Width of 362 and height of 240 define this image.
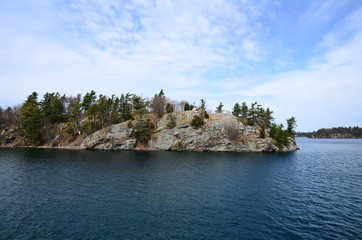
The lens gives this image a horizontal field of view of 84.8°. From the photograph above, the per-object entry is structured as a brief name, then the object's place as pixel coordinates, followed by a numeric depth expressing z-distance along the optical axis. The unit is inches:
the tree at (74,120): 4648.1
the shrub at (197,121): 4385.6
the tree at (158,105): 5191.9
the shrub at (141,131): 4301.2
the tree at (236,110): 5291.3
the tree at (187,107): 5359.3
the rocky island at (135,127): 4247.0
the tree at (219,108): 5388.8
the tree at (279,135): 4190.5
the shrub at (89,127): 4537.4
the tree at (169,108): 5108.3
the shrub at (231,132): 4311.0
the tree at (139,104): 4566.9
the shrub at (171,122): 4510.3
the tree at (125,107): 4798.2
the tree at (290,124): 4825.3
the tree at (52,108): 4918.8
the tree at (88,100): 4775.3
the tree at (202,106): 4867.6
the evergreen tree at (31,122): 4493.1
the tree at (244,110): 5164.9
